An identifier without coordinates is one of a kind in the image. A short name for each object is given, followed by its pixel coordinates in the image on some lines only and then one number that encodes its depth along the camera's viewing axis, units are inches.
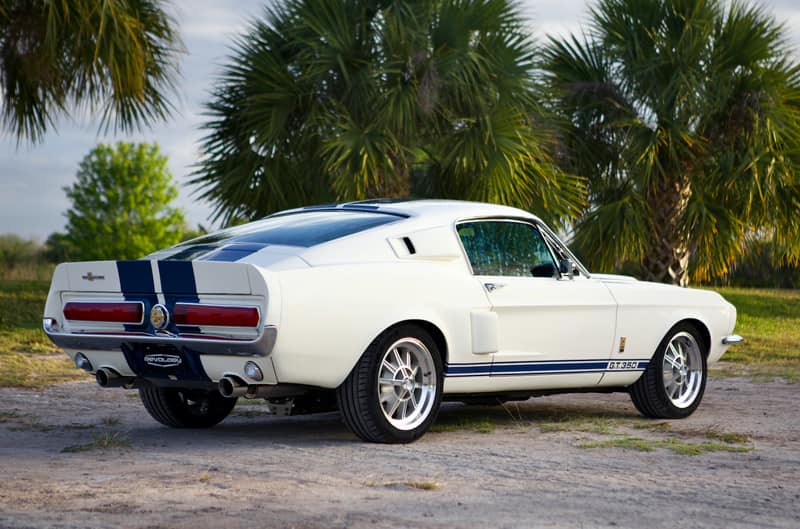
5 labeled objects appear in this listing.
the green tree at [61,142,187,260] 2851.9
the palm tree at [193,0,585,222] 650.8
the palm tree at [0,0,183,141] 579.2
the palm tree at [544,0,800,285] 717.9
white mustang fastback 252.1
